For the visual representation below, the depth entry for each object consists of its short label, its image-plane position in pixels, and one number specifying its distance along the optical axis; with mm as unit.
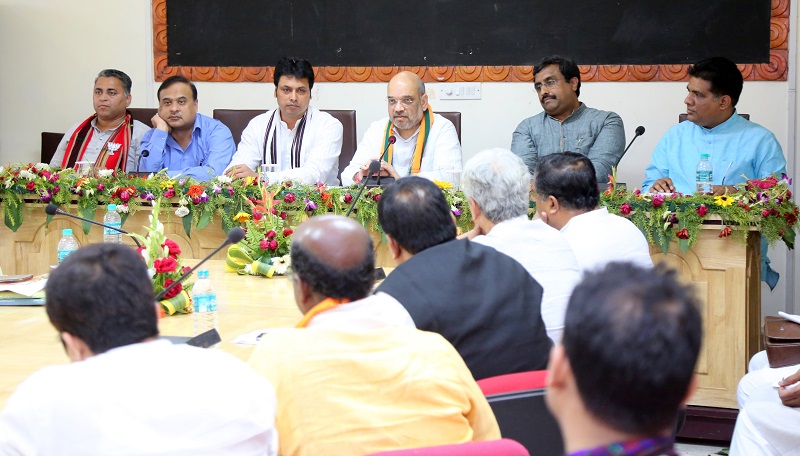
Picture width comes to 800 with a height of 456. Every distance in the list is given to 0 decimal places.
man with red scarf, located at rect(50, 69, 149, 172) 5668
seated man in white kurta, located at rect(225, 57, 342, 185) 5367
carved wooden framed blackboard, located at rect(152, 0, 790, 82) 5535
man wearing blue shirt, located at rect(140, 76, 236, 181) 5469
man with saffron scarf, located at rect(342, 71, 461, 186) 5172
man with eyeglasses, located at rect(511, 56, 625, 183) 5125
